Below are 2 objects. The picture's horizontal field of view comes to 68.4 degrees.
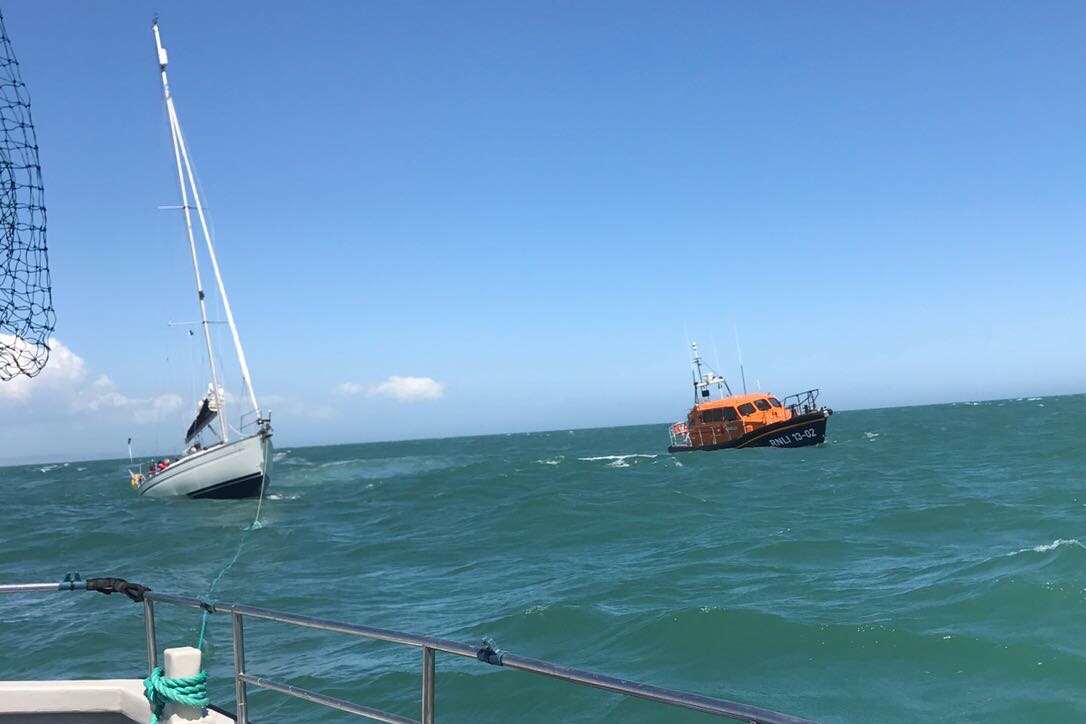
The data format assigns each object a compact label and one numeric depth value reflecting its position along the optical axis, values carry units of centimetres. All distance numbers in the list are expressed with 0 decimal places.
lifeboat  4269
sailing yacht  3256
